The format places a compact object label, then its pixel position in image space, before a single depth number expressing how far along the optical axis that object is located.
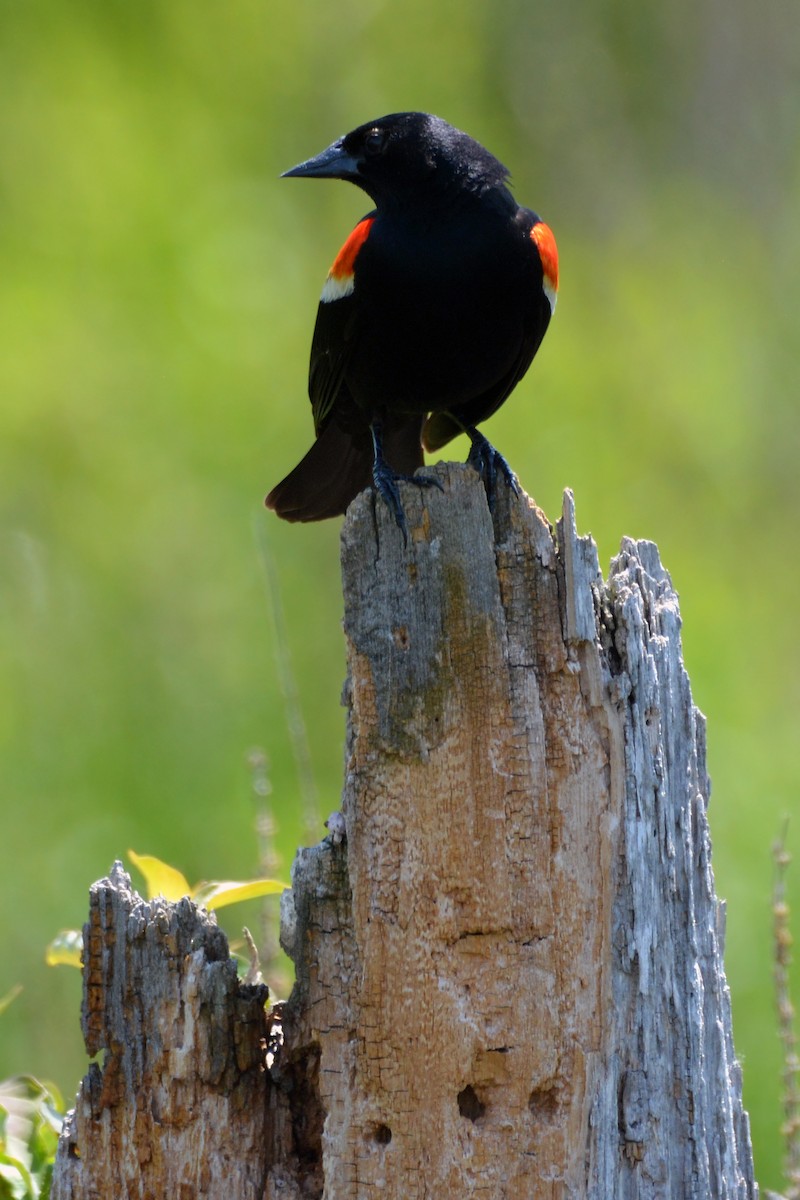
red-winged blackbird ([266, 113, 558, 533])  6.52
